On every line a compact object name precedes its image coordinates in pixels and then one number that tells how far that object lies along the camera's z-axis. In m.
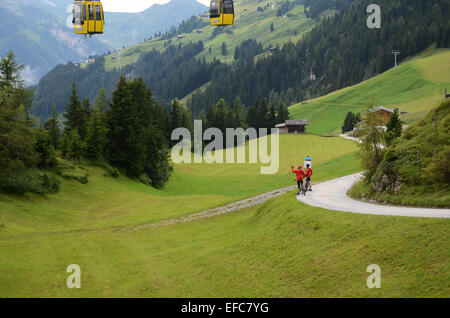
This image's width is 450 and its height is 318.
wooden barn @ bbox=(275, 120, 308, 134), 136.88
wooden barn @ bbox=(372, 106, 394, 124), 121.01
